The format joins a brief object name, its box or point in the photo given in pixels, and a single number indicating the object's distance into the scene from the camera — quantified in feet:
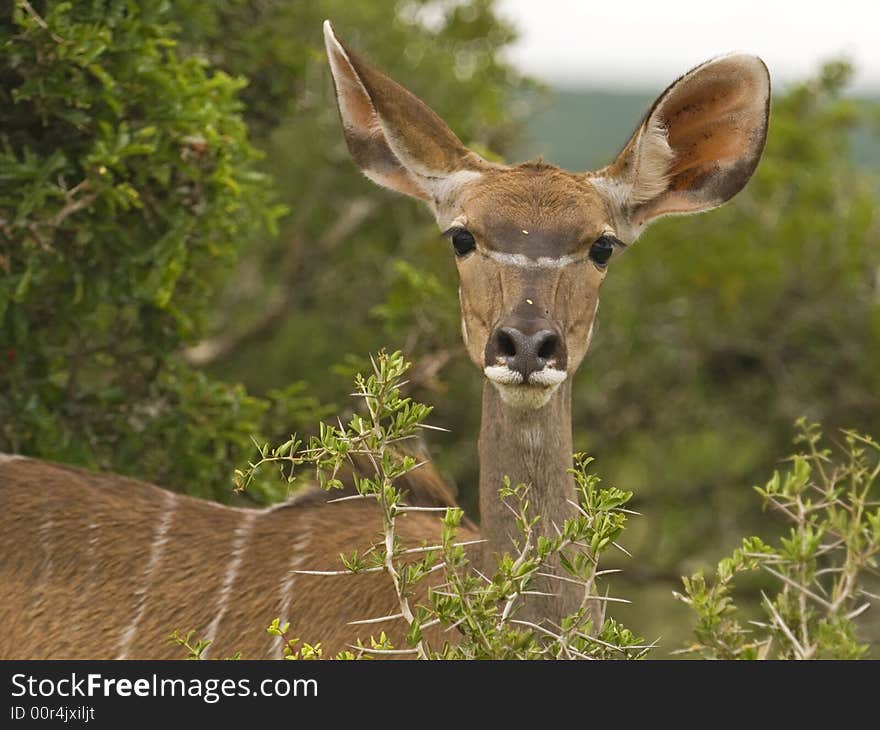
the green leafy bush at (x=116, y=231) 28.50
